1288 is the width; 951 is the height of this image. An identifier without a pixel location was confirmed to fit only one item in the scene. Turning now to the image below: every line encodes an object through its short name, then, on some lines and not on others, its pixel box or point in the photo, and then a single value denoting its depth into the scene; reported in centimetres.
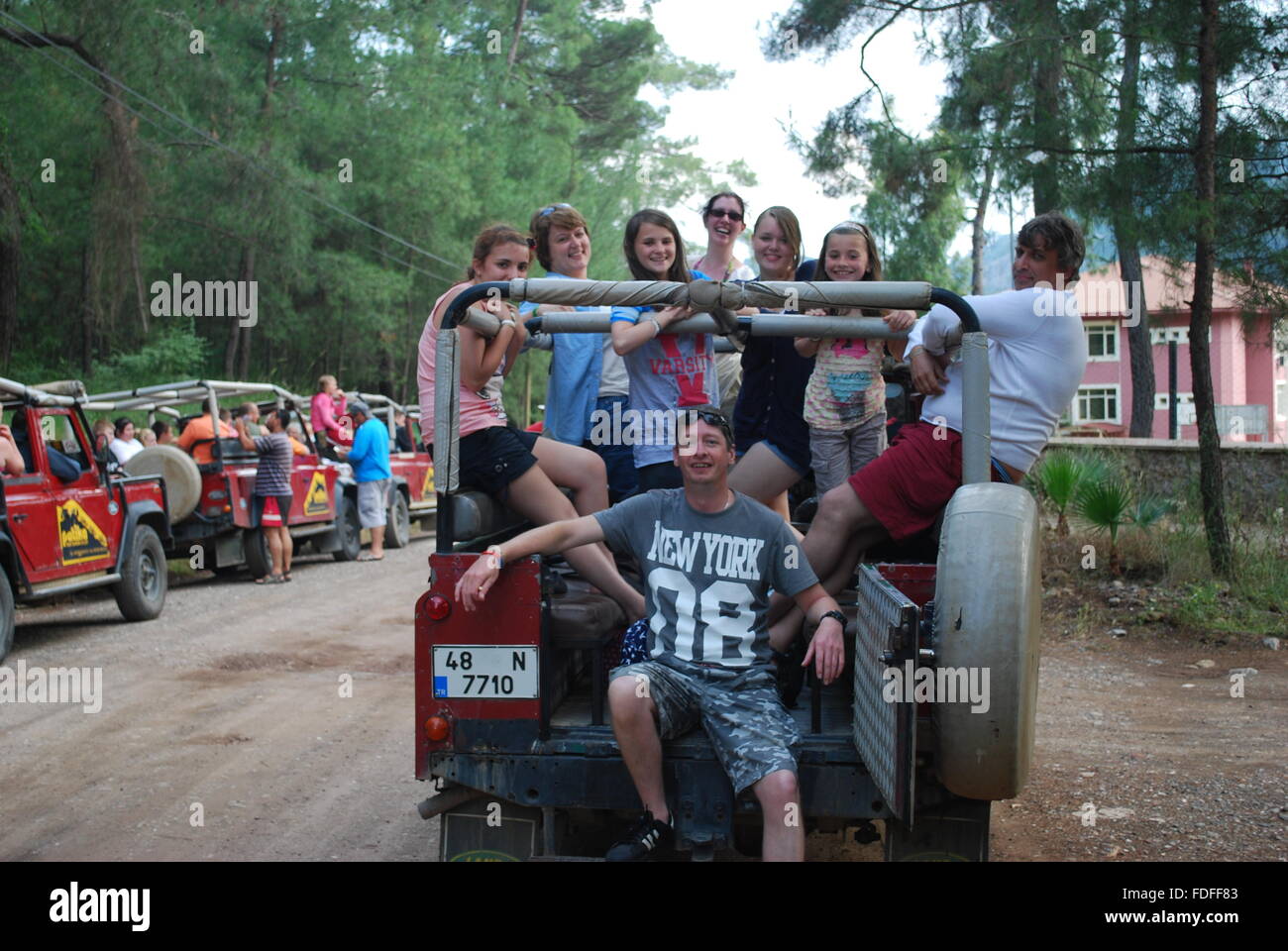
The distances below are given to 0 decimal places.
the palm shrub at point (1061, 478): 1173
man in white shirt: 421
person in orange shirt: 1434
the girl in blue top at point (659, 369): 489
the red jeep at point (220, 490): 1305
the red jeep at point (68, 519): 955
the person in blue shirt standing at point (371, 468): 1652
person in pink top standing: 1750
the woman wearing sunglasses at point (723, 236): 550
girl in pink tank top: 439
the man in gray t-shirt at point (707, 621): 374
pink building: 4100
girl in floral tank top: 488
